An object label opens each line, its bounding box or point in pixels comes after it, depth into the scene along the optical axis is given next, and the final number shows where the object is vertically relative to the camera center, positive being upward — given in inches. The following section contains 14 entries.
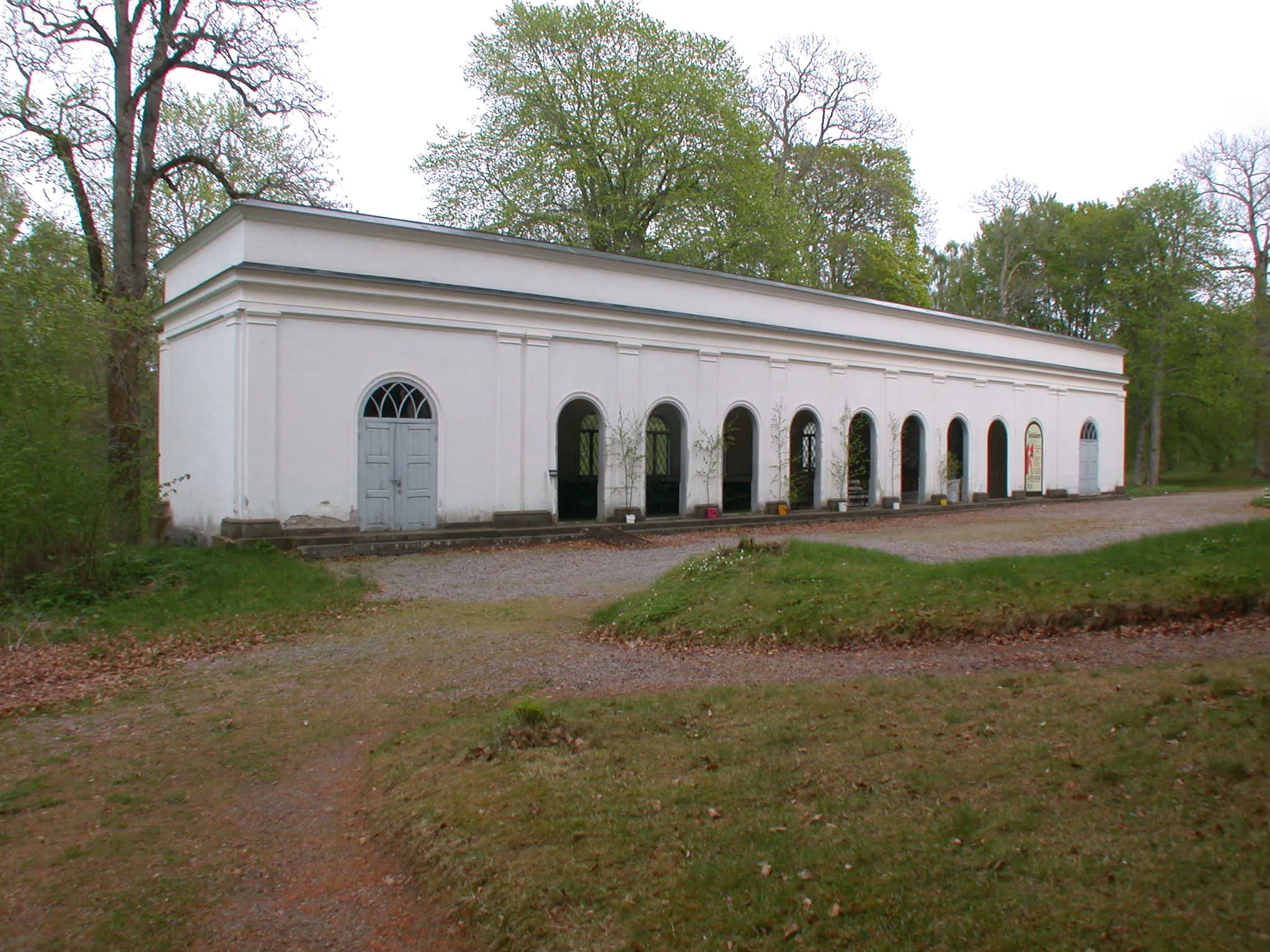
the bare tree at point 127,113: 697.6 +286.0
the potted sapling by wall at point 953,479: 1115.9 +0.8
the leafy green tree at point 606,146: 1238.9 +455.6
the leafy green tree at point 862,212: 1555.1 +459.4
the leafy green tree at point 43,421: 425.1 +24.8
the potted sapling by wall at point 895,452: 1040.2 +31.2
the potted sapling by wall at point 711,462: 866.8 +15.0
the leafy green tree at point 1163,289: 1603.1 +342.6
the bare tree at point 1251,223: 1542.8 +439.4
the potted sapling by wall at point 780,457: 925.8 +21.3
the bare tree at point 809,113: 1581.0 +632.1
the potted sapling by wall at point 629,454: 809.5 +20.5
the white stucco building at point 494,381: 638.5 +81.0
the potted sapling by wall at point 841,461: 985.4 +19.7
